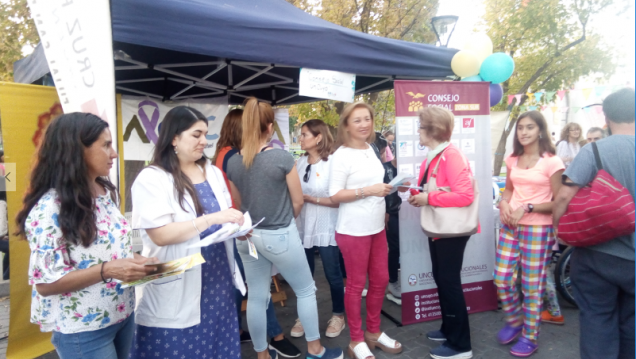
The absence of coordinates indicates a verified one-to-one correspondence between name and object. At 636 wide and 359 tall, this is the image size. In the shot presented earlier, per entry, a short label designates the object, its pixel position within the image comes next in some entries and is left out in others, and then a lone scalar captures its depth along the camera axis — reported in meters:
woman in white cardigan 1.65
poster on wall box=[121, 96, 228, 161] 4.79
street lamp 5.95
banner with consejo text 3.41
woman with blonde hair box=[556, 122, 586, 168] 5.96
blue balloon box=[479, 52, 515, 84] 3.64
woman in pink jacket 2.61
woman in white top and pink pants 2.70
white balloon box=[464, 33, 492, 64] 3.80
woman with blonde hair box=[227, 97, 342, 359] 2.34
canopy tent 2.28
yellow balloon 3.53
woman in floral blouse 1.39
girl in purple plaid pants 2.88
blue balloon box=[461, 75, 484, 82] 3.64
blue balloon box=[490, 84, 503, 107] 3.94
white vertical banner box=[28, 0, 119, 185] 1.85
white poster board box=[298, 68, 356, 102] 2.94
